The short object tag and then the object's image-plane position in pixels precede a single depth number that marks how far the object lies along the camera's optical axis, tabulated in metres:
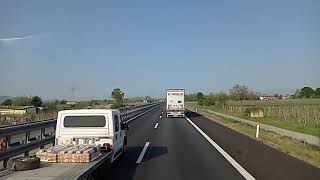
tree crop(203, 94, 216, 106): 64.67
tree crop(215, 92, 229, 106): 58.13
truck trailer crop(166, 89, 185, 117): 29.61
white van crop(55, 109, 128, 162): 7.06
